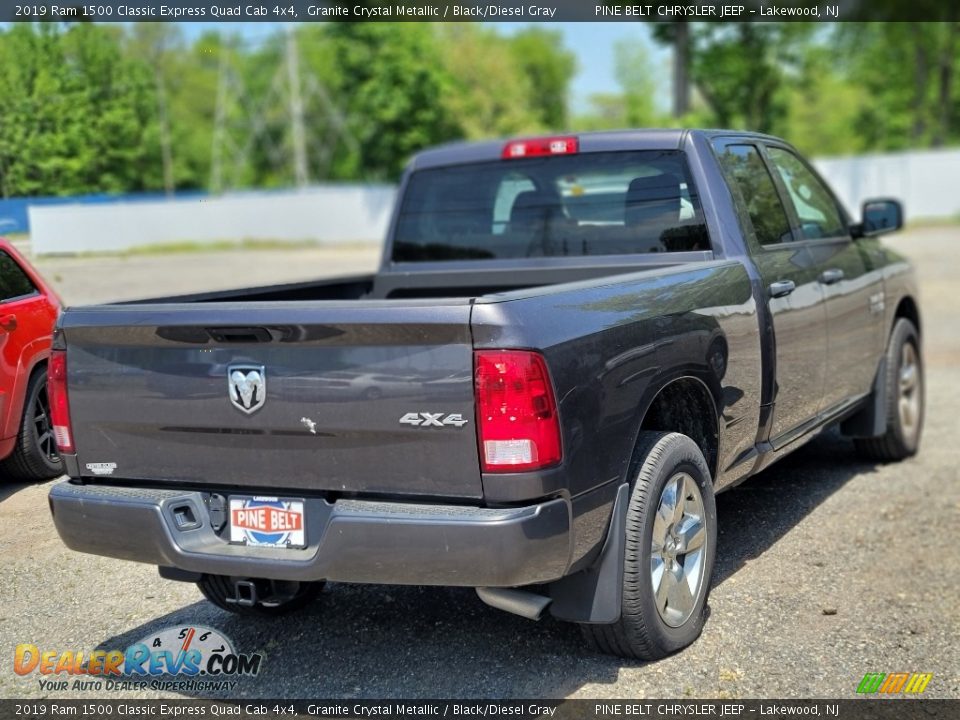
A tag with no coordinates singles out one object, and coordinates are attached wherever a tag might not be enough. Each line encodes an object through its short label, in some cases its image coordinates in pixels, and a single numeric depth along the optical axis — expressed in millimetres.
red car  5316
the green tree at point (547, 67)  87938
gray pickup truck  3363
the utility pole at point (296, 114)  33219
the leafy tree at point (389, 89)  45969
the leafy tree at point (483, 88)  51625
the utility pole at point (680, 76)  38750
